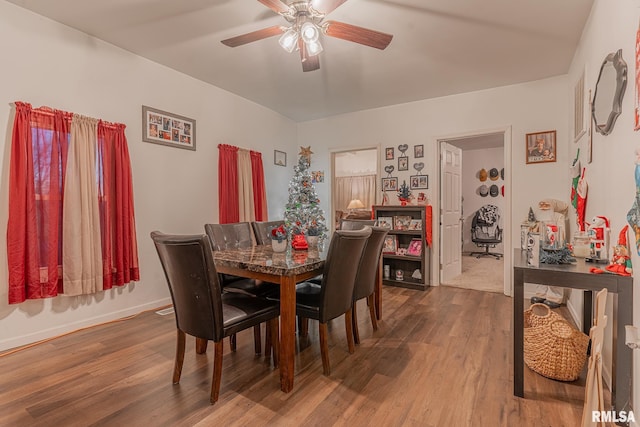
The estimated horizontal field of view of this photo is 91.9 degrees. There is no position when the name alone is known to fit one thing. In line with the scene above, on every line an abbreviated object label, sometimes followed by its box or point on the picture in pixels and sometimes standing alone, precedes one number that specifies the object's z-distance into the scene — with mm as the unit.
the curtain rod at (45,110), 2477
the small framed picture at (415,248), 4393
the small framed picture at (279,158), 5184
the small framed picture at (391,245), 4578
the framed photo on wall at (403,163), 4684
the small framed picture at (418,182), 4543
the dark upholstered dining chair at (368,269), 2443
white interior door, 4570
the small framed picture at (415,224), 4445
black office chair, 7146
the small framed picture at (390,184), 4809
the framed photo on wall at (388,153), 4809
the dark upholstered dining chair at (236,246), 2553
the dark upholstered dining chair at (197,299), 1657
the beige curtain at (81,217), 2662
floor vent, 3262
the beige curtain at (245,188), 4344
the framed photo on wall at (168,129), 3363
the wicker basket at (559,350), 1932
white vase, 2508
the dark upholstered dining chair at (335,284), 1967
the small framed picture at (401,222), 4590
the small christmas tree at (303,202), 4236
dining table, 1845
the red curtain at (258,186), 4621
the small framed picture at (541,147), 3703
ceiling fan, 2057
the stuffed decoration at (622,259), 1552
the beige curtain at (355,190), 8828
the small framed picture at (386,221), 4691
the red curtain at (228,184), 4105
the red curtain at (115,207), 2928
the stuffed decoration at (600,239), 1902
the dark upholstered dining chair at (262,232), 3256
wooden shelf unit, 4332
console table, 1515
